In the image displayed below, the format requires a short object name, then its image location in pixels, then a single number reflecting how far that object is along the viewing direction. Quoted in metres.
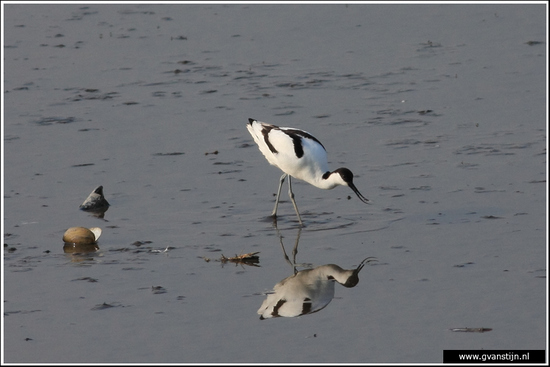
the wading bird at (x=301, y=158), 18.00
